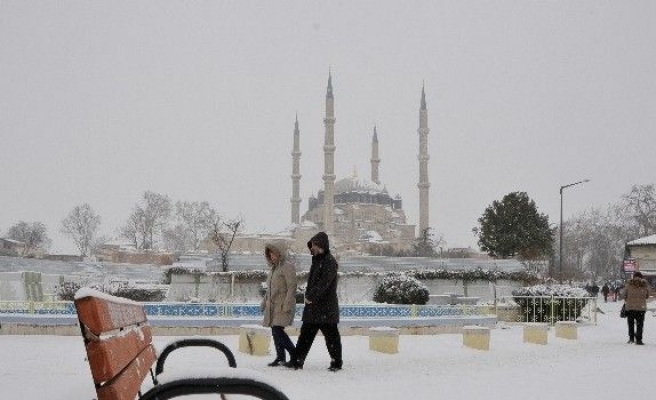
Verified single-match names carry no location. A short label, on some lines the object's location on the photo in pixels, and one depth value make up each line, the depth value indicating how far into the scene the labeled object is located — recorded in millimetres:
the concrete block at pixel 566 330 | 12945
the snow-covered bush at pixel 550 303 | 17234
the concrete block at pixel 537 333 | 11797
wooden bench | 1850
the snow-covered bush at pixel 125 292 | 17456
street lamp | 27984
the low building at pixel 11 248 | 66575
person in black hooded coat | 7293
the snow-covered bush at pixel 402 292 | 16766
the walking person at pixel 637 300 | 11805
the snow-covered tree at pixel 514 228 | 44438
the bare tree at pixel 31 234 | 87062
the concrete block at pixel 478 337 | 10445
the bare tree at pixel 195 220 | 83562
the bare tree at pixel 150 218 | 77188
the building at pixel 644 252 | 42906
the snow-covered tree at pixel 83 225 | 80375
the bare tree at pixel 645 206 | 61453
